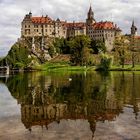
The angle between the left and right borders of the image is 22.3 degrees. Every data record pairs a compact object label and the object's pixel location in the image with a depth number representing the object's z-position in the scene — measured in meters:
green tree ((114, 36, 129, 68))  170.25
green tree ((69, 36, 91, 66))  196.20
